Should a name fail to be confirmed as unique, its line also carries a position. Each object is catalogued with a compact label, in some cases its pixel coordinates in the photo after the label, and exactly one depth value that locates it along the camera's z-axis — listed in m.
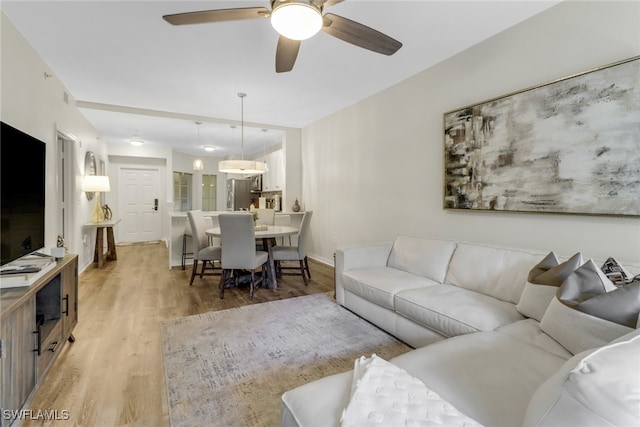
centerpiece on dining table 4.01
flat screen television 1.72
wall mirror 4.91
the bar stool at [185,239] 4.81
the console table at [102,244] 4.83
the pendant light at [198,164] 6.30
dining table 3.59
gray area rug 1.62
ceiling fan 1.61
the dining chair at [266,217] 5.00
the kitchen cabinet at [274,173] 6.03
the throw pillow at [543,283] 1.62
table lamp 4.64
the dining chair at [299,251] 3.90
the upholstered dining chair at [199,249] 3.79
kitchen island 4.79
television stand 1.34
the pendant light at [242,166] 4.34
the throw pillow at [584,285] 1.37
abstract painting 1.83
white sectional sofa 0.65
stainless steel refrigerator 7.35
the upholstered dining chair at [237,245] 3.26
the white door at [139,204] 7.30
